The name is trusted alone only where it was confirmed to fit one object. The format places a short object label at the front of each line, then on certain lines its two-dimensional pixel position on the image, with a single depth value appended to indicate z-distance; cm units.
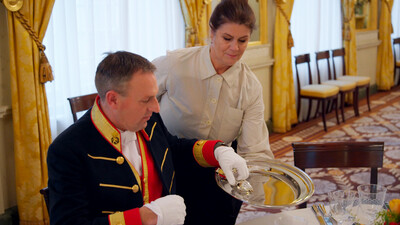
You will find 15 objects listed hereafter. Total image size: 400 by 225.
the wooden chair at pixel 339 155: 203
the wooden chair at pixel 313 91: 553
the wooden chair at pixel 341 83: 592
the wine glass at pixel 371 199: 135
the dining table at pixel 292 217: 149
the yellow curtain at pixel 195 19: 418
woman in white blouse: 212
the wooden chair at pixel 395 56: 821
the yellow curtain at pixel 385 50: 786
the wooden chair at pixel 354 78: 626
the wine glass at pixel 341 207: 136
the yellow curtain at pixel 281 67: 543
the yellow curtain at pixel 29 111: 284
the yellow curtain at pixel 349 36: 669
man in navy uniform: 136
